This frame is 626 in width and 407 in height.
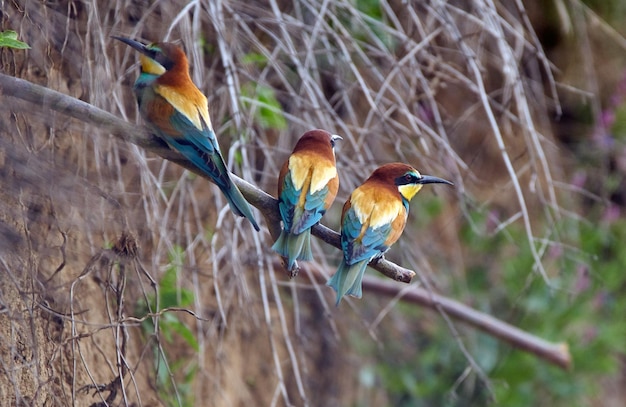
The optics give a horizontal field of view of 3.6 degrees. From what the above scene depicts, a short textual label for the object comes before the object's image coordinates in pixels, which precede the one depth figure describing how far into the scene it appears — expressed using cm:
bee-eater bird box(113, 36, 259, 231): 981
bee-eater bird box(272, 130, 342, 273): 986
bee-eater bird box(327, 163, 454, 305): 991
